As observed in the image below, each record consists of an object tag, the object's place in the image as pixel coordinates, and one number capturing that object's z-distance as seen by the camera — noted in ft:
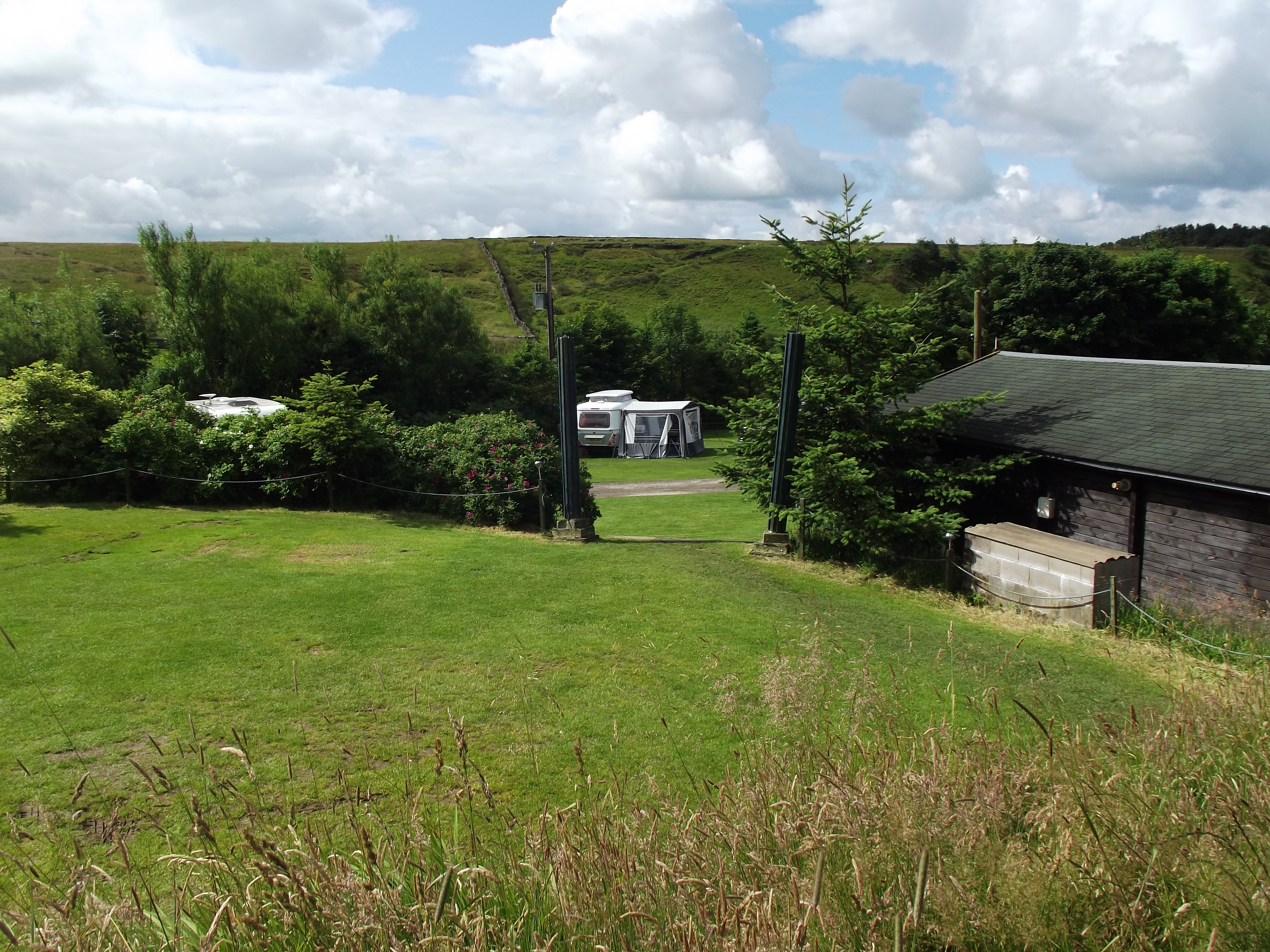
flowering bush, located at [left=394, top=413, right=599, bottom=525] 45.68
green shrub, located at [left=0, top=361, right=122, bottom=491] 45.37
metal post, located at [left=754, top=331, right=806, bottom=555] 39.63
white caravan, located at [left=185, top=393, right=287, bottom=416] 65.98
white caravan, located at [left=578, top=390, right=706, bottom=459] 106.42
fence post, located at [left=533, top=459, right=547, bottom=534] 43.47
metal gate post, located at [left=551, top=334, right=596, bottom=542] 42.11
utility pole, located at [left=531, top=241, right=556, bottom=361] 92.84
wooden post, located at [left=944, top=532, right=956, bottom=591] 35.94
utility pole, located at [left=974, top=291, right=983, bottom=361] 74.54
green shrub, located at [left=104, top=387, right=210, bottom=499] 46.88
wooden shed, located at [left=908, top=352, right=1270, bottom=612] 31.12
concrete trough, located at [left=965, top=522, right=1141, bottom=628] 31.01
